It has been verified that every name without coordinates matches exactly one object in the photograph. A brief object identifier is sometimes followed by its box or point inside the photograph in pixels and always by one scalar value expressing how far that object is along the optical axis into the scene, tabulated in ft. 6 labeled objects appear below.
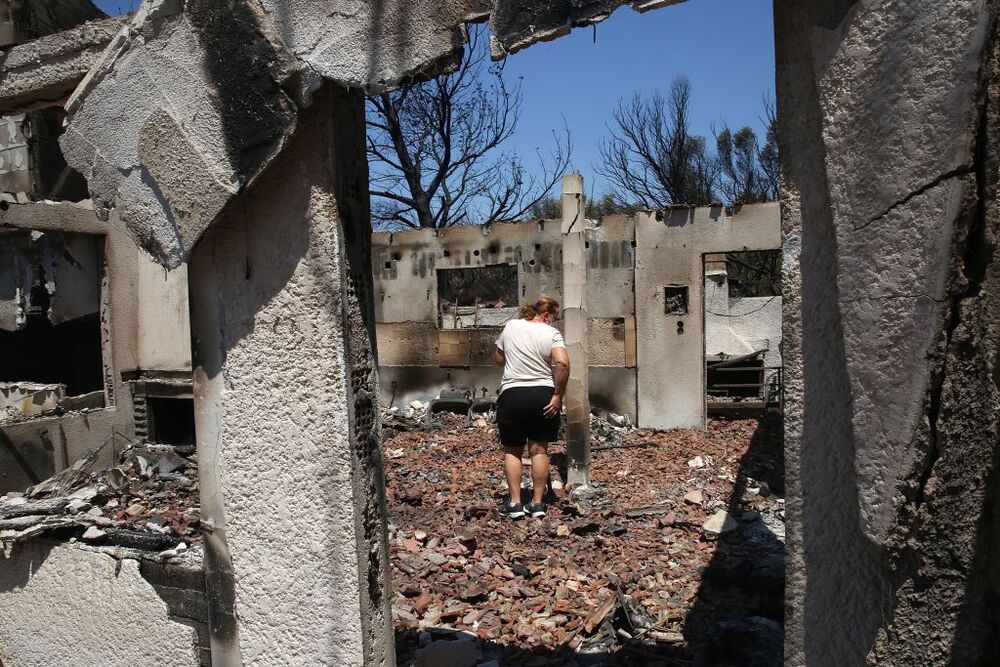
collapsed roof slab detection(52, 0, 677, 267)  6.67
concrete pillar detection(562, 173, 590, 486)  22.79
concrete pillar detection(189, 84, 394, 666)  7.43
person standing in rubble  18.49
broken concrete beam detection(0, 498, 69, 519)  11.89
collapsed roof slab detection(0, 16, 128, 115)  8.72
